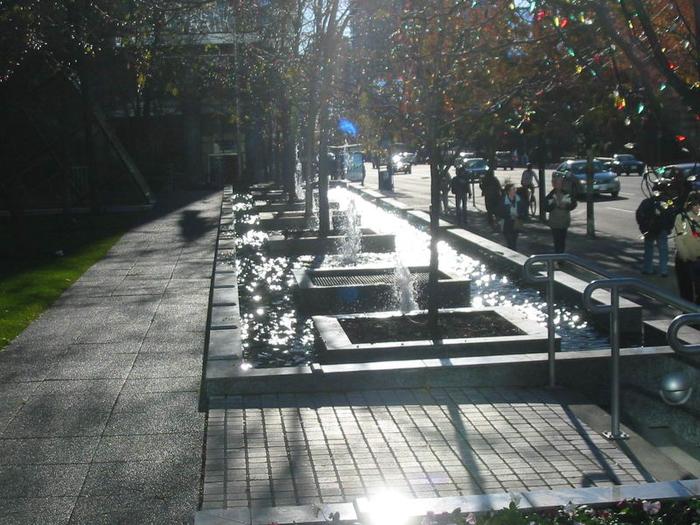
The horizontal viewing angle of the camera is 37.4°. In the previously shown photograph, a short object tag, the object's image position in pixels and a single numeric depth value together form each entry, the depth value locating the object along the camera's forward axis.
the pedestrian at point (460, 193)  29.53
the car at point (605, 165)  42.27
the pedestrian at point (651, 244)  15.31
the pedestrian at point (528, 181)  30.86
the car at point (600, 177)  40.66
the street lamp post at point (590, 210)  24.57
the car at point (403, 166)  62.97
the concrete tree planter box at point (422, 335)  9.80
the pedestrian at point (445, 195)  31.65
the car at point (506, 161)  69.25
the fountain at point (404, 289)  12.87
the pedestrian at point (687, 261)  13.01
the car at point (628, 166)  61.38
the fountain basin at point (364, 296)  13.68
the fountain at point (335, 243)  20.14
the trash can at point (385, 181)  50.62
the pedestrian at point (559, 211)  18.70
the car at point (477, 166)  54.82
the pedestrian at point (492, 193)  25.39
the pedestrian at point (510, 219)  21.05
